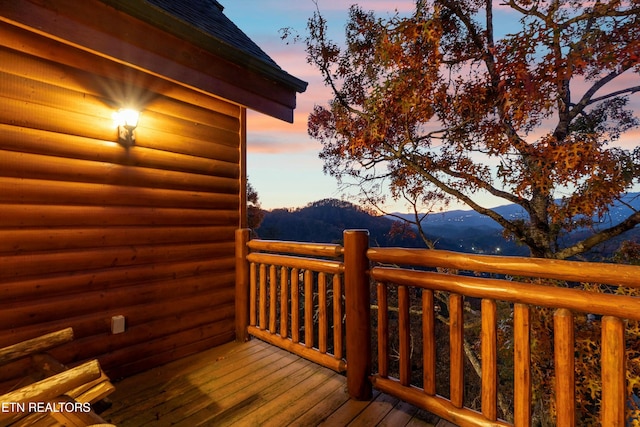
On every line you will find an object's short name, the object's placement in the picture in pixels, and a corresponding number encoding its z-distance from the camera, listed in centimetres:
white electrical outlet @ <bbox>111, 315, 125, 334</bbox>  267
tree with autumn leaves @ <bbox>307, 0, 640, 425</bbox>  476
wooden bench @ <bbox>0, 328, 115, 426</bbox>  127
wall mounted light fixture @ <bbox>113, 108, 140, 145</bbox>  268
